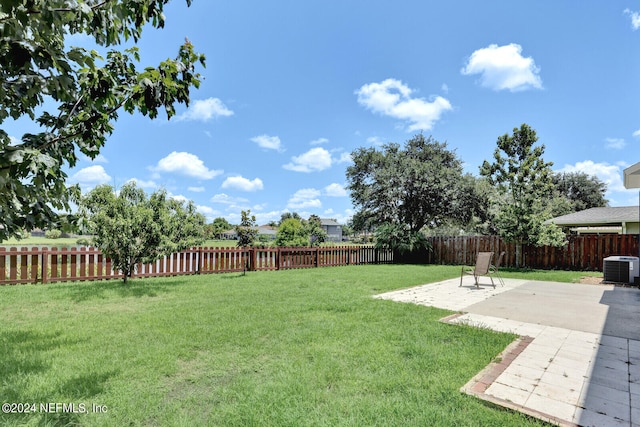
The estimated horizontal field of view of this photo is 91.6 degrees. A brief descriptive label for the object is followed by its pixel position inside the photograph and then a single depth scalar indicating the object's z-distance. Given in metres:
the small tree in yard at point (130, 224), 7.48
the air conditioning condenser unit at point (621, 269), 9.11
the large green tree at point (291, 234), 15.18
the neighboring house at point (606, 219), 16.72
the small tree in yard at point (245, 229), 11.35
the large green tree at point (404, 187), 19.28
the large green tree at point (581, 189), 37.12
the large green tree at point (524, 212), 12.76
